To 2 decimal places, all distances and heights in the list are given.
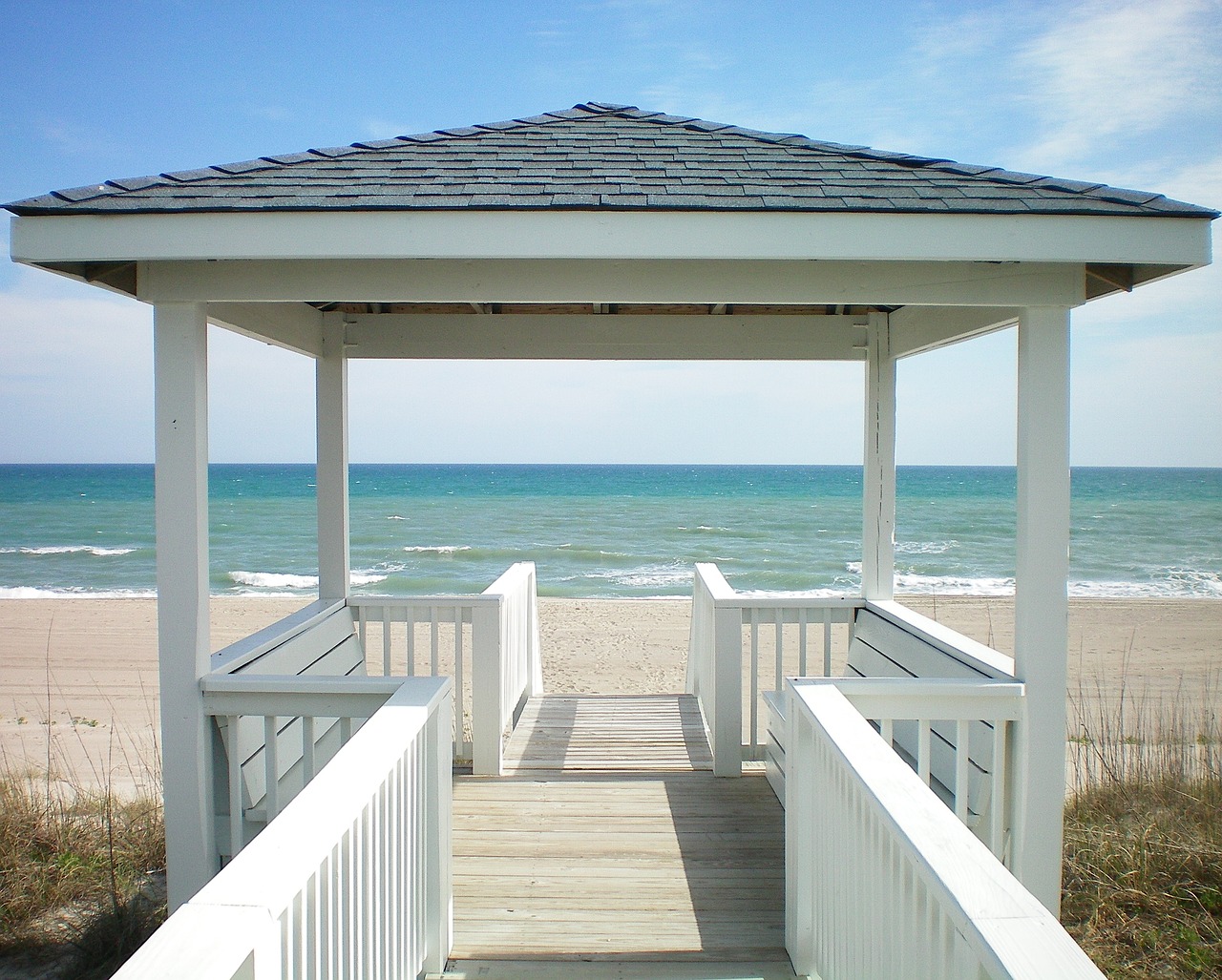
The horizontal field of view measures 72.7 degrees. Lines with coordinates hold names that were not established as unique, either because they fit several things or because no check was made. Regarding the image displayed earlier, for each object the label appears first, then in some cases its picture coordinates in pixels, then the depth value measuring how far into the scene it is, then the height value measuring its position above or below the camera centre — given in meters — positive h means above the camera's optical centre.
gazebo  2.43 +0.66
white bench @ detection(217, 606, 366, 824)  2.98 -0.95
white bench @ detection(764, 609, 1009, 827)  2.87 -0.93
